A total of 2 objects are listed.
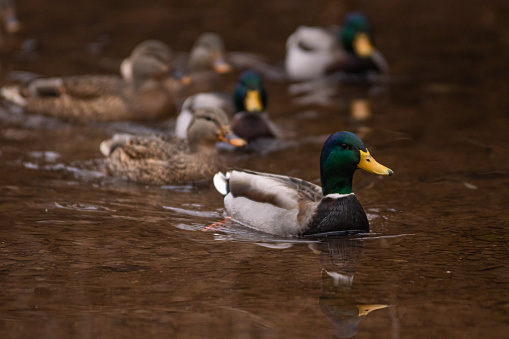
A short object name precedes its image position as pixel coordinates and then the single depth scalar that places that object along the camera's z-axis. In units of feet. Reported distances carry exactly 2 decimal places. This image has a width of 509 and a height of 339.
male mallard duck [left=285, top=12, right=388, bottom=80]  46.60
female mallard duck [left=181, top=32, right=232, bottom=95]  43.60
